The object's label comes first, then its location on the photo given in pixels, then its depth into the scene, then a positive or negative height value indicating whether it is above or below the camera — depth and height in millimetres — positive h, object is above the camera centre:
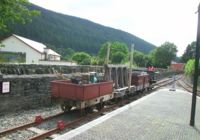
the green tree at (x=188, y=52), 75283 +6320
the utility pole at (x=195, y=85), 6066 -683
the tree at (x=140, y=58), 79700 +3323
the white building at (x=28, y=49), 32020 +2710
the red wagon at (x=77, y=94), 6652 -1244
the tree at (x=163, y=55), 74898 +4593
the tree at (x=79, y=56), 70651 +3279
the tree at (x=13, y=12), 5821 +1827
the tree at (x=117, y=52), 74496 +5531
